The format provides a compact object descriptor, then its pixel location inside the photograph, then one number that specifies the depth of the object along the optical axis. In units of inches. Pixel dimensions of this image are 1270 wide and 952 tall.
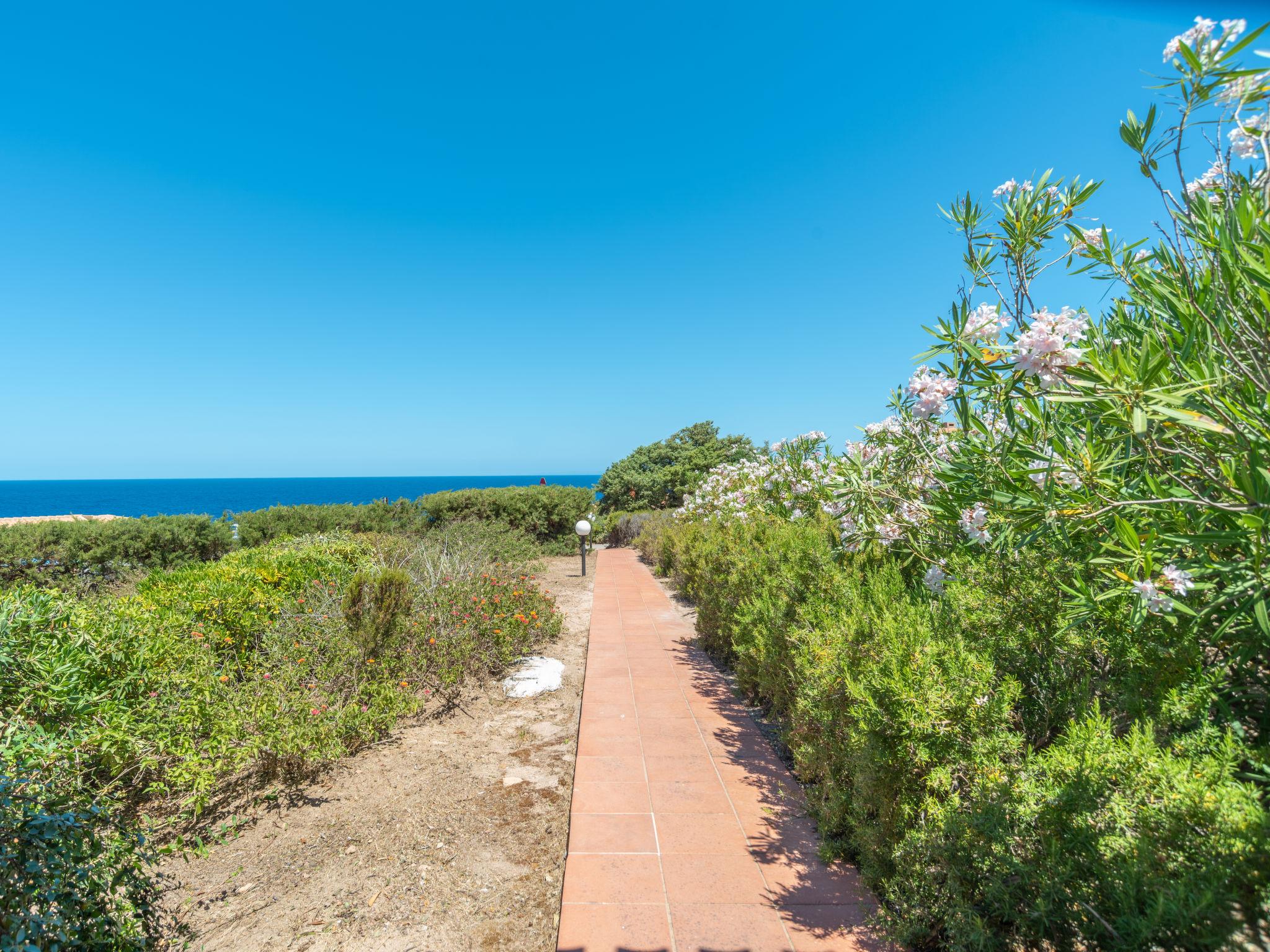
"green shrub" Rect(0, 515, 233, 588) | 345.7
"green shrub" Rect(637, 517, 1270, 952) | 49.2
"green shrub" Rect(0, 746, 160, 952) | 56.8
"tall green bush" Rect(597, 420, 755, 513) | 709.3
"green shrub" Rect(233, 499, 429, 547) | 450.9
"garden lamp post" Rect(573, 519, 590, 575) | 427.5
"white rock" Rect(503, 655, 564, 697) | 202.5
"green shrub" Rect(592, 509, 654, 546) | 639.1
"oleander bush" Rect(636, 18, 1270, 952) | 54.6
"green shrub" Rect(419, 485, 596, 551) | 568.4
